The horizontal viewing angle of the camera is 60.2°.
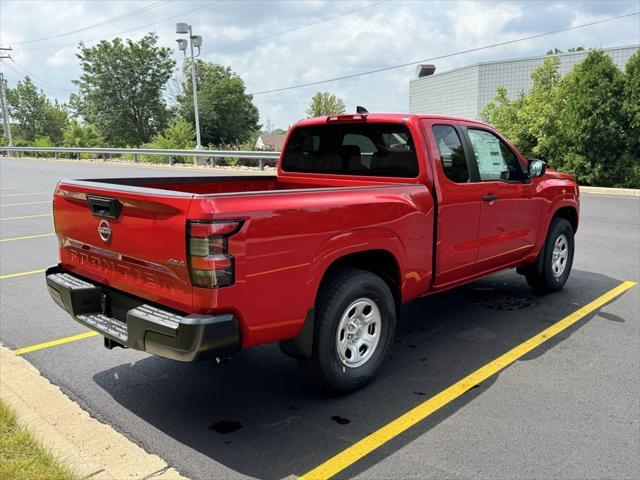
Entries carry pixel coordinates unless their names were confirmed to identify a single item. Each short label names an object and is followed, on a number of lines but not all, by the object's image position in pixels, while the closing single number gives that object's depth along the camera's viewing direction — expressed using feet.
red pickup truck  9.49
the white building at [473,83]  145.34
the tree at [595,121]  52.85
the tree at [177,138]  122.83
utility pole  199.58
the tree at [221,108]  205.67
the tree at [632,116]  51.39
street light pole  102.47
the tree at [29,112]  284.20
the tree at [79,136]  149.89
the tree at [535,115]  59.72
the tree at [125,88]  201.57
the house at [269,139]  306.84
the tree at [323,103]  260.83
